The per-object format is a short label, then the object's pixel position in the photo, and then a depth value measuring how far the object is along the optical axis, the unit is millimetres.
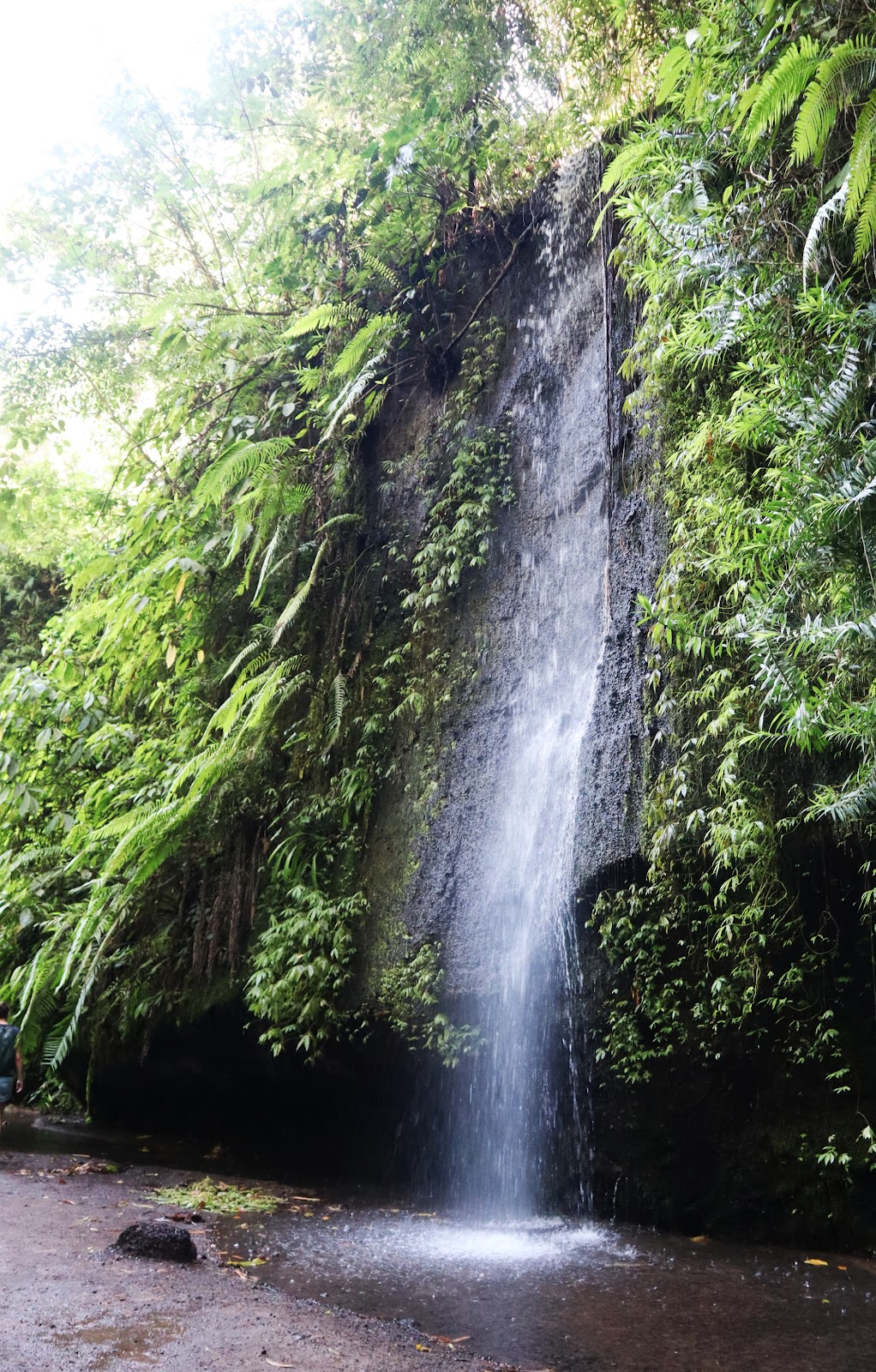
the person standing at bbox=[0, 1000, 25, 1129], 7141
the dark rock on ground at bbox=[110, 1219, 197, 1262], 3785
